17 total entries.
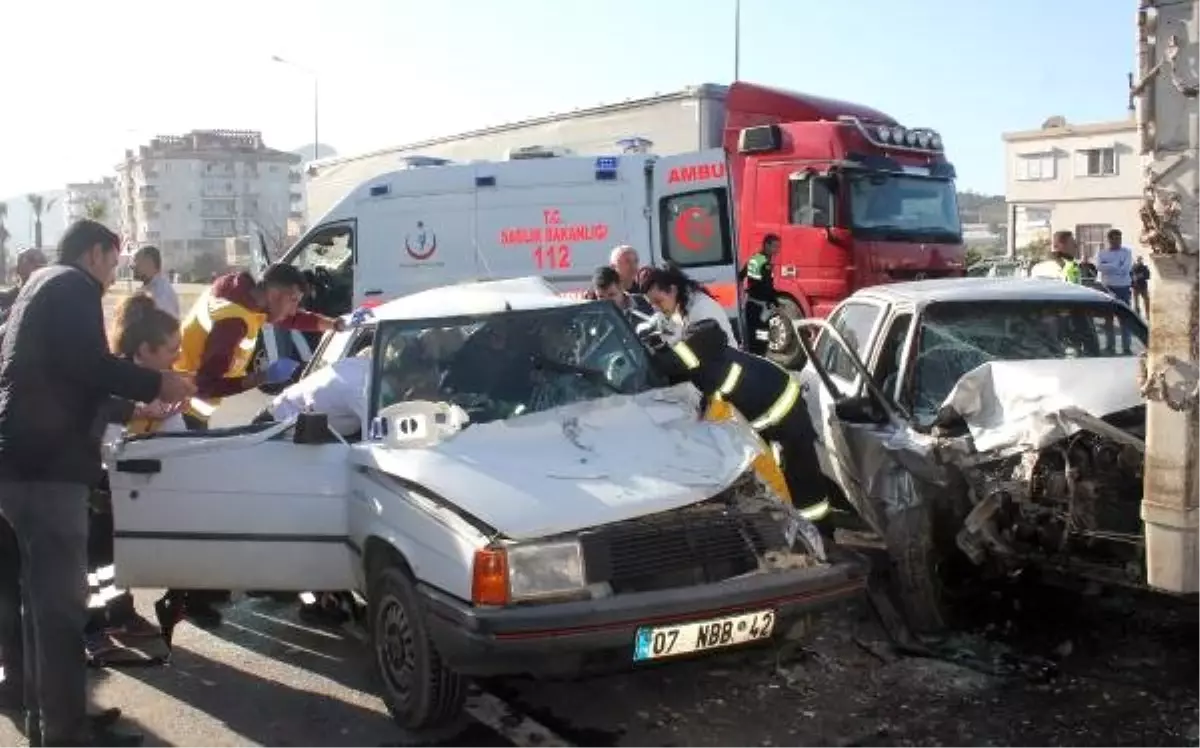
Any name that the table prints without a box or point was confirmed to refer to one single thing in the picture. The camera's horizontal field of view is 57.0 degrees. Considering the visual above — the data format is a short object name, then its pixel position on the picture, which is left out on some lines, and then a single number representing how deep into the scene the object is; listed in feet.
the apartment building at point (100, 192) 462.60
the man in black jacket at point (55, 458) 12.53
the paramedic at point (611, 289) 24.14
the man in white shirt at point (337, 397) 16.22
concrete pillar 12.29
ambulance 37.99
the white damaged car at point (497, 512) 12.07
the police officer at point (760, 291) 41.68
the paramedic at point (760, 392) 17.22
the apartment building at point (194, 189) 387.75
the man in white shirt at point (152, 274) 27.58
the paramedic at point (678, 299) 22.53
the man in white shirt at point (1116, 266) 46.21
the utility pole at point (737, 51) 89.56
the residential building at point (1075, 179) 172.04
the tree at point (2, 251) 115.44
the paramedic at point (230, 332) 18.73
